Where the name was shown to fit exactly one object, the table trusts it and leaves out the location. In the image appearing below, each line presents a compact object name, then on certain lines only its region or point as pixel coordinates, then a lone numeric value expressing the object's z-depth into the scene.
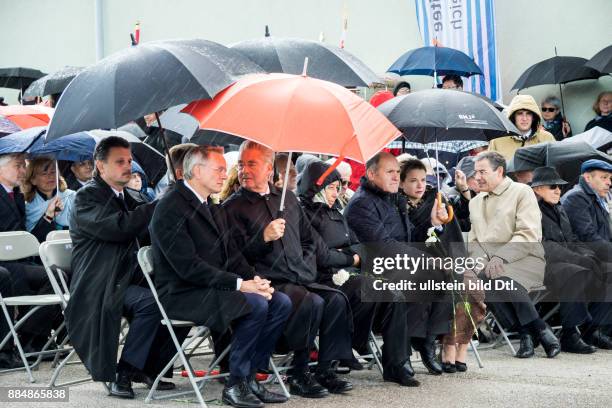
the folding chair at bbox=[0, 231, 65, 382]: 13.75
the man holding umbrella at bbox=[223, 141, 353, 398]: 12.62
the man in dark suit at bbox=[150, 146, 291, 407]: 11.86
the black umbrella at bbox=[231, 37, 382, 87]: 13.81
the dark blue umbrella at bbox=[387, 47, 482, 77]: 21.66
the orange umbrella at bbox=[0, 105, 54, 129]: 16.51
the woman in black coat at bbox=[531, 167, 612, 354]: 16.85
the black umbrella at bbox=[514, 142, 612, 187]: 18.48
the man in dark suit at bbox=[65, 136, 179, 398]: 12.30
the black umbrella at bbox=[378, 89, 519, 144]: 14.43
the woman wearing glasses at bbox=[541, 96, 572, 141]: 22.68
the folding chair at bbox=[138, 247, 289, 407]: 11.95
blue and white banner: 22.81
